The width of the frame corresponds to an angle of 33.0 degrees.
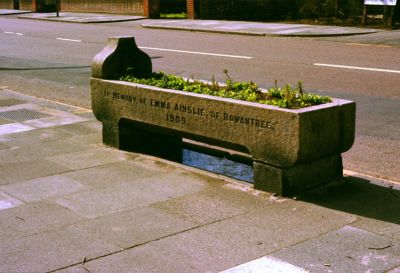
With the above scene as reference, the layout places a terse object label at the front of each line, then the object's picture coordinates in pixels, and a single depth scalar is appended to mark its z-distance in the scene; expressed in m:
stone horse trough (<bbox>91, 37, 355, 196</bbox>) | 6.01
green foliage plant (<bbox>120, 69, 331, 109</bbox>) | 6.34
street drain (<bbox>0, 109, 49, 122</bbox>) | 10.21
